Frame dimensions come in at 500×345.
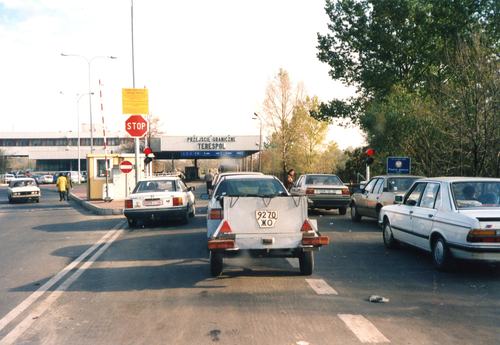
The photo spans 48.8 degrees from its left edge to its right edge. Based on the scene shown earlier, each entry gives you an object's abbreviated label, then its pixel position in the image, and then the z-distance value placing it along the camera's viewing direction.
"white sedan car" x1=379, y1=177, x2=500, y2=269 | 8.22
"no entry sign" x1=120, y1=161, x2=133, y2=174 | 25.48
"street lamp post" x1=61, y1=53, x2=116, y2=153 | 37.80
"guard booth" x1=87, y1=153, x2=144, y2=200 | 28.72
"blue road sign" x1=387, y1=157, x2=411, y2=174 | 22.23
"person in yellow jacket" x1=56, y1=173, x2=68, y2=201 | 33.19
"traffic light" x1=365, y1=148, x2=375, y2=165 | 26.66
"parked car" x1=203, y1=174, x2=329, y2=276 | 8.31
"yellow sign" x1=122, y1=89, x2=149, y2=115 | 25.23
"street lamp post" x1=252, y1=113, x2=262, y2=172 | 56.97
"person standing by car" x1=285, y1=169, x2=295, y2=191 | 24.40
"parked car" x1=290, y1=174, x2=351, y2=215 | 19.86
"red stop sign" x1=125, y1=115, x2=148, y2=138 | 24.99
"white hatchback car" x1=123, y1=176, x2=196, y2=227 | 16.58
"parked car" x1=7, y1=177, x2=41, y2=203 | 33.50
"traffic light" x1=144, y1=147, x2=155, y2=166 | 29.14
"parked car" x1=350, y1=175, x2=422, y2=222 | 15.67
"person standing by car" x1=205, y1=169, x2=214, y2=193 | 29.67
